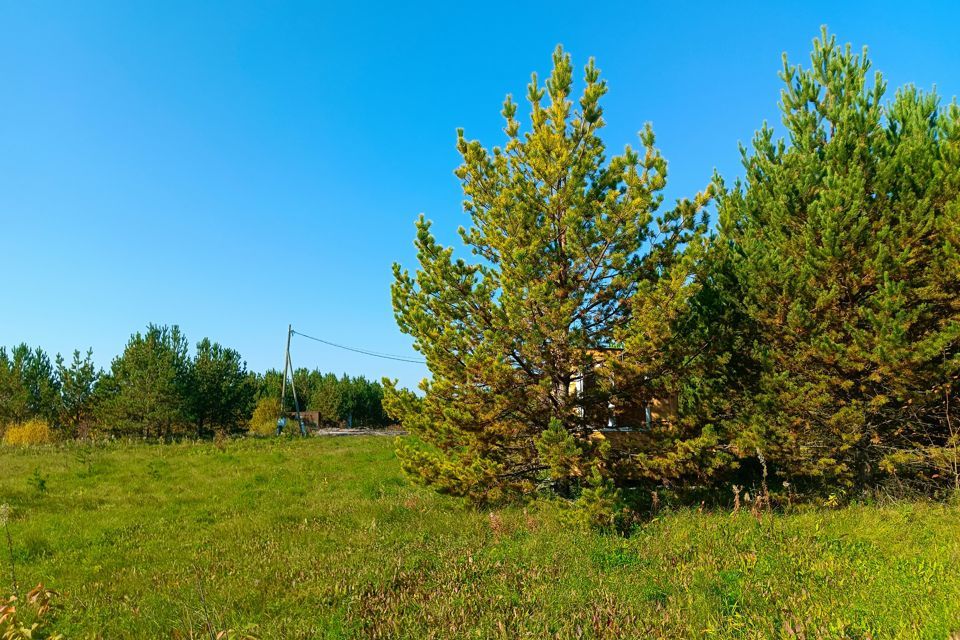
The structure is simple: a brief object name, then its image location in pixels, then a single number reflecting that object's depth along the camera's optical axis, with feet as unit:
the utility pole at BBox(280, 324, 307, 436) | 129.78
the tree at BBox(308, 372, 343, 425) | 204.85
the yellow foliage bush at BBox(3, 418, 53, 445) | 92.15
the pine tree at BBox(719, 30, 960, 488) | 30.27
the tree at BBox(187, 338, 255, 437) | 122.52
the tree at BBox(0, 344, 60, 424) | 118.52
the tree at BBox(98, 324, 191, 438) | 107.34
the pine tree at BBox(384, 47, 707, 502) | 29.32
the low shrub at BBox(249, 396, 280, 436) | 140.26
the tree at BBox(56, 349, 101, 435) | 121.60
